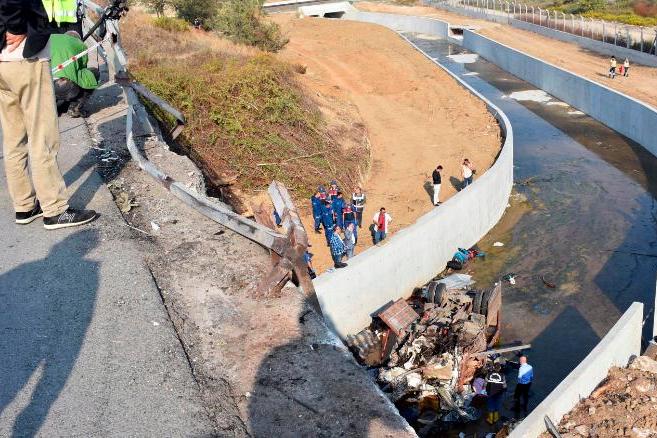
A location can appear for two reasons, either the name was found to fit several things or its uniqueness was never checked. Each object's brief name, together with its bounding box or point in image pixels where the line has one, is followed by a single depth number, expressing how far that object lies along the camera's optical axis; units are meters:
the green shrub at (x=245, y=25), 37.00
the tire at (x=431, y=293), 14.64
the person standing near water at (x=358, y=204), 18.61
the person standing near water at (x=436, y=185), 20.06
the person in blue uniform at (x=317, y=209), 17.95
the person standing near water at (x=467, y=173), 20.72
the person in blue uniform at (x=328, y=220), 17.41
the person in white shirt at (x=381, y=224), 17.39
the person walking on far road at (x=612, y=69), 34.38
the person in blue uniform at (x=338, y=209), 17.59
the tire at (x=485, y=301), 13.66
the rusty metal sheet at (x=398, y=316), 13.12
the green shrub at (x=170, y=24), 32.62
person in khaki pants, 5.73
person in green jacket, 10.53
